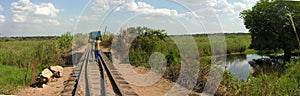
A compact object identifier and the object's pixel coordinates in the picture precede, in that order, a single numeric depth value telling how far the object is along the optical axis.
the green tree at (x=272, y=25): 25.45
